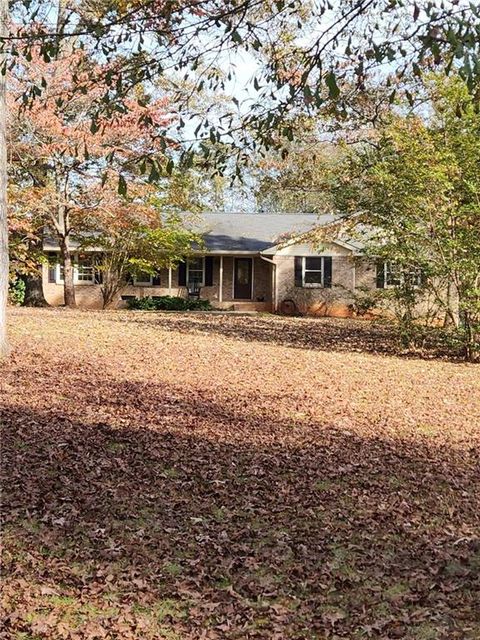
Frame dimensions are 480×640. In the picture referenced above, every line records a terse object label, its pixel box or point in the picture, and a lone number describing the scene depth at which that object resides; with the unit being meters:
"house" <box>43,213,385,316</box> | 25.69
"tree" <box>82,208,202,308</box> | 22.33
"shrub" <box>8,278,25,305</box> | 25.06
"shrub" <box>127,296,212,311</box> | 25.89
